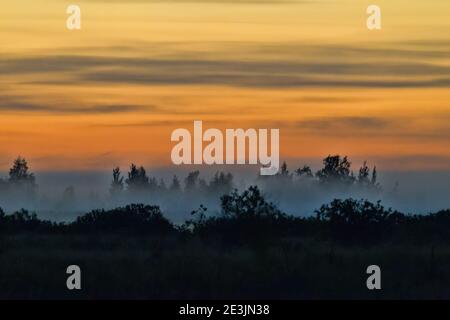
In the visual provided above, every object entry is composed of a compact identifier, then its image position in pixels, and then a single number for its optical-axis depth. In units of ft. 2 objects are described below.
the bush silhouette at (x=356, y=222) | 133.49
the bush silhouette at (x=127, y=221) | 138.51
